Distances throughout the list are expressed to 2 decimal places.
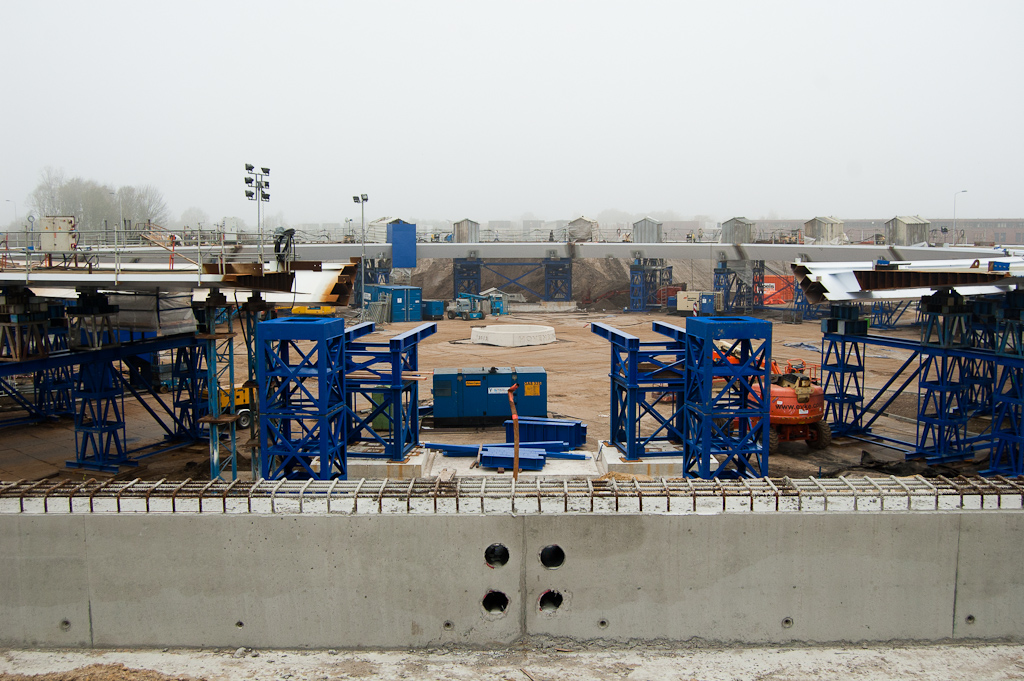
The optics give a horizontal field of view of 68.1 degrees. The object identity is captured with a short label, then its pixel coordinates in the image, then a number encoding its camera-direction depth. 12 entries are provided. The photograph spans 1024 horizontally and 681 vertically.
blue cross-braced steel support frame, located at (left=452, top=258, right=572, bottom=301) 67.69
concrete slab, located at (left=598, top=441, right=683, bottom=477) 19.61
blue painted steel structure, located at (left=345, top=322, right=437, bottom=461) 19.20
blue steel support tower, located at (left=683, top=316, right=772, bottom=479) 16.69
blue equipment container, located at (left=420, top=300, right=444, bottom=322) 61.09
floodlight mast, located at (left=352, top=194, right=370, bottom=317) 49.59
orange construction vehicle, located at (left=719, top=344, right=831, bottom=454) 23.70
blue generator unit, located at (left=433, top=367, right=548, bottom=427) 26.72
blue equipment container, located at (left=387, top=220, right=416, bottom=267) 62.97
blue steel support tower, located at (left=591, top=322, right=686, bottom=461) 18.97
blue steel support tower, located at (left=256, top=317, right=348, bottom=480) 15.90
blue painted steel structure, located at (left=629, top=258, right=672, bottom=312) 65.44
